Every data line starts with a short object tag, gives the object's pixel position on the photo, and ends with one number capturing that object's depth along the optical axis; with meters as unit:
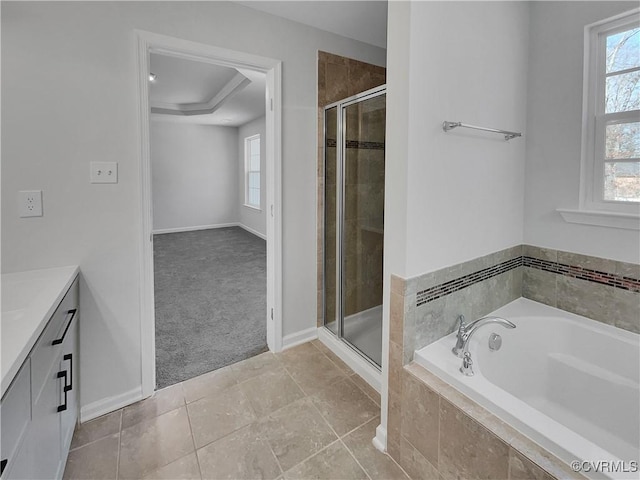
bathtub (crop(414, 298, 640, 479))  1.44
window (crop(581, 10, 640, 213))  1.69
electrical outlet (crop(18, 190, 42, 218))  1.56
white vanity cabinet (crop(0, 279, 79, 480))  0.85
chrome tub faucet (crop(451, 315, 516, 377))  1.48
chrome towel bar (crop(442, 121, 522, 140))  1.52
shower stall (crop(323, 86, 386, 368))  2.41
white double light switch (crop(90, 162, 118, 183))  1.71
